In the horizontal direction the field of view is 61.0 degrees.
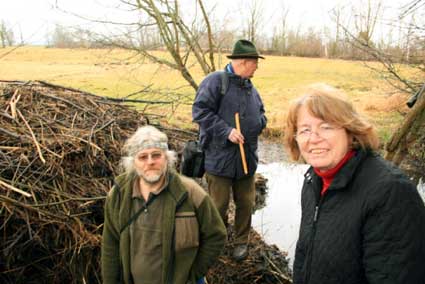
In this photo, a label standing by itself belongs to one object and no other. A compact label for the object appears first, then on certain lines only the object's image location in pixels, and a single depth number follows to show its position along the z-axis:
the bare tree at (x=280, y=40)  43.34
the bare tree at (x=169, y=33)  6.80
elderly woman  1.33
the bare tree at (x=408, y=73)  3.04
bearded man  2.39
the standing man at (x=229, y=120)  3.65
